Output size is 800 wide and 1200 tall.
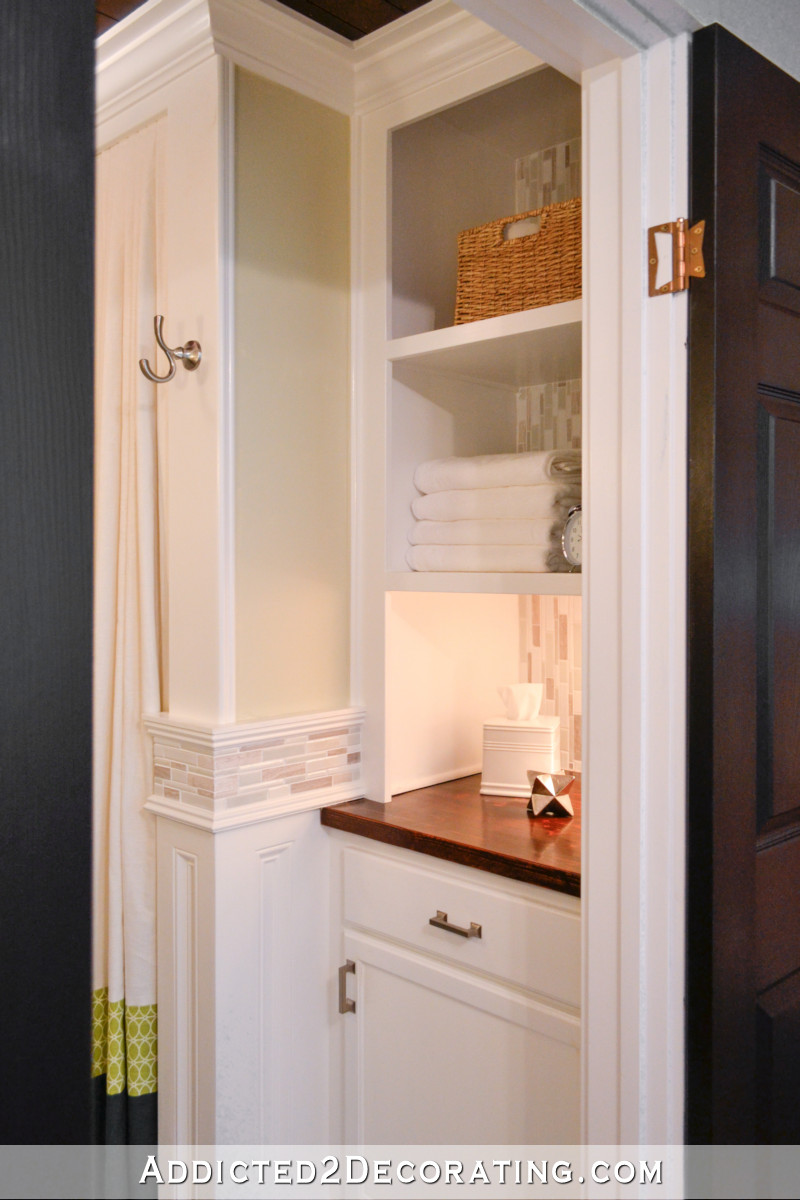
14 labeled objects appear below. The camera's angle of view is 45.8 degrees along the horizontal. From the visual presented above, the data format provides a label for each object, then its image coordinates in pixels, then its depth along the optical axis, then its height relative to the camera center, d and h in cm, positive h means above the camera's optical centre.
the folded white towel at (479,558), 157 +7
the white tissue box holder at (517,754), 179 -29
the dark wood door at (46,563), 50 +2
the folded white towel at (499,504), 156 +17
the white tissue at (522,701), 181 -19
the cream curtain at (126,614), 172 -3
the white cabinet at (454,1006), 140 -65
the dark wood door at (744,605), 102 -1
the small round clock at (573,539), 152 +10
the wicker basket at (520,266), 154 +56
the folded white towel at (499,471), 157 +22
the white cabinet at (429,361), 167 +44
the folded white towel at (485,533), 156 +12
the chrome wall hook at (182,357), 161 +42
